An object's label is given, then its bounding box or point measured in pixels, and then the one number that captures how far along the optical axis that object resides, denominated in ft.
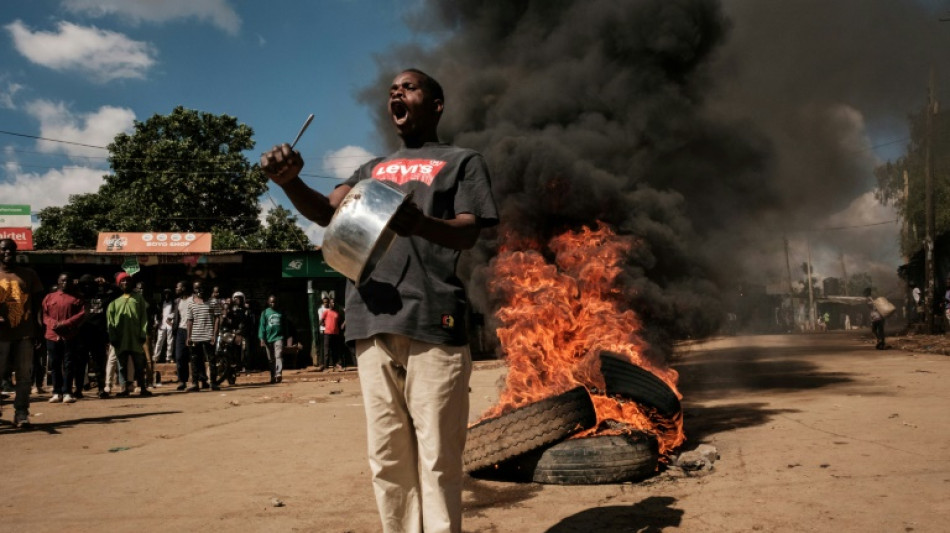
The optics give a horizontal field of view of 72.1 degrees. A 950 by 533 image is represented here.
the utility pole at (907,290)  111.55
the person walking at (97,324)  34.54
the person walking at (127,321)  33.32
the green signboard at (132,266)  61.67
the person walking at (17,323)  23.12
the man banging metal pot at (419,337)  7.54
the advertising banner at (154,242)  69.41
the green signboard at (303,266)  62.90
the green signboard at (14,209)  91.97
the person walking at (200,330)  36.91
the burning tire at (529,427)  14.35
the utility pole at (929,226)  72.79
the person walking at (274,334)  44.04
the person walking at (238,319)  43.37
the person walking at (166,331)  45.65
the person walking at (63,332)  31.14
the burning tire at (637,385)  15.84
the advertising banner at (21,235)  85.46
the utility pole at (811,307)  171.83
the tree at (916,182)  90.22
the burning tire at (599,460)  14.15
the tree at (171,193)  105.19
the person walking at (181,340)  38.14
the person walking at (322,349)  54.23
